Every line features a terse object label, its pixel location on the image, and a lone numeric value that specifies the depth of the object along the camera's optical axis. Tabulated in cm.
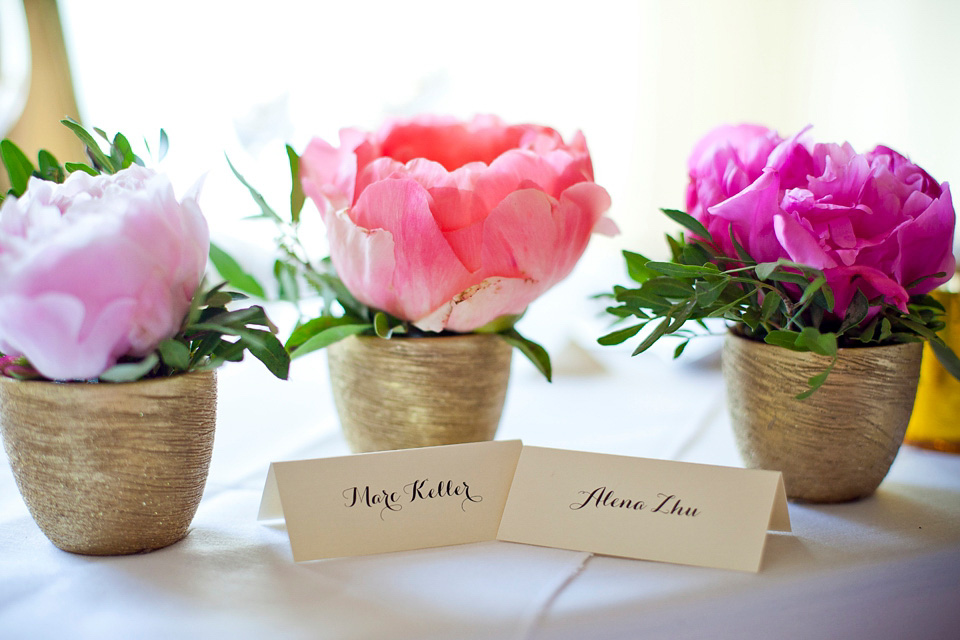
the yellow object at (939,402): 55
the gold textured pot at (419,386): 49
